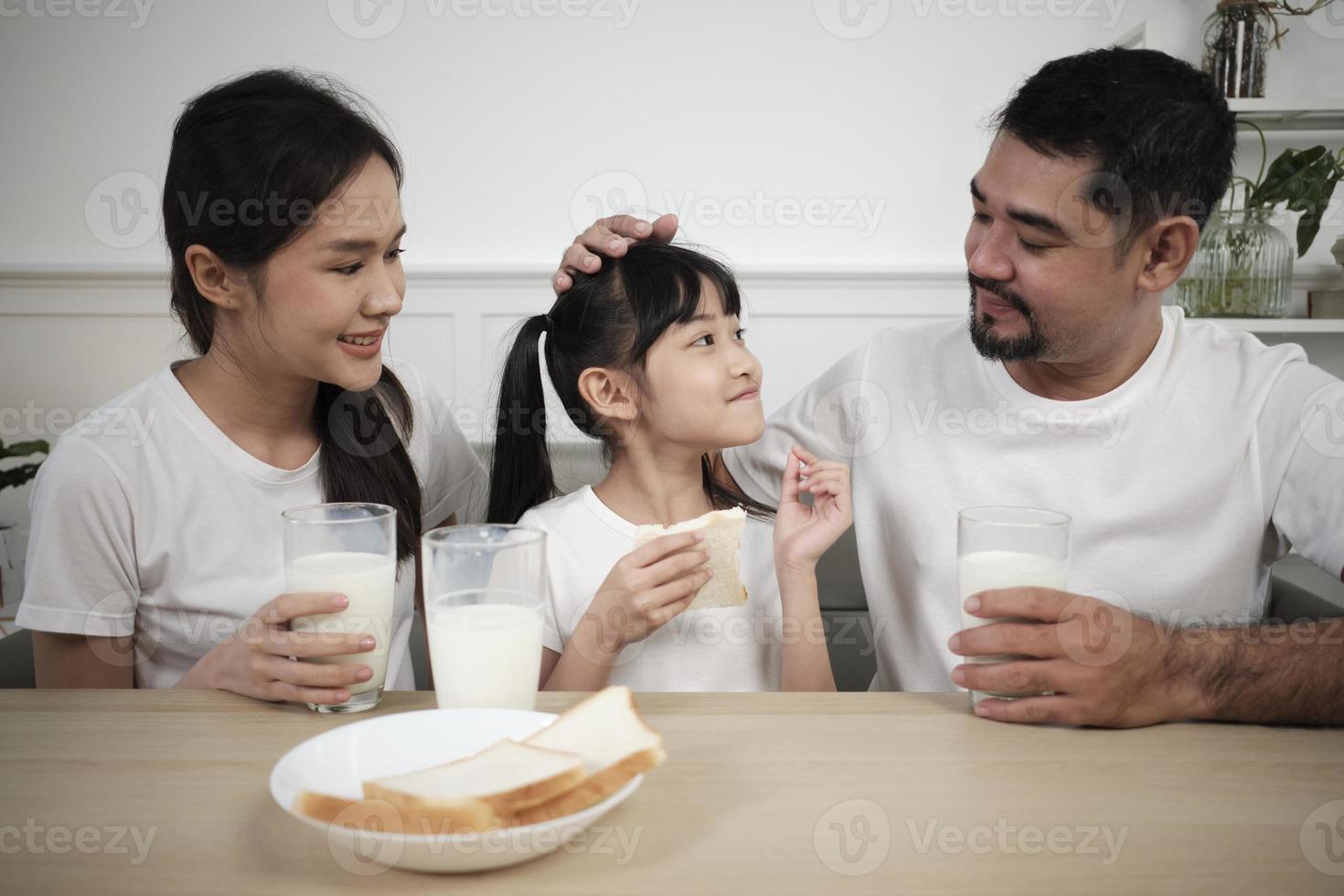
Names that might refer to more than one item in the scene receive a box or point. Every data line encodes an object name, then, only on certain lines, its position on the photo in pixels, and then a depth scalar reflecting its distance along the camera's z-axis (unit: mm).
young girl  1438
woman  1405
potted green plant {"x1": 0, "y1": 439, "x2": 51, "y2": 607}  2986
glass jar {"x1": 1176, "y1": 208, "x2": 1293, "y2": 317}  2828
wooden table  752
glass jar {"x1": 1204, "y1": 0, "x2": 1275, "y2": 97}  2830
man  1483
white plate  714
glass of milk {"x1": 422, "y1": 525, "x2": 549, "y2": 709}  944
